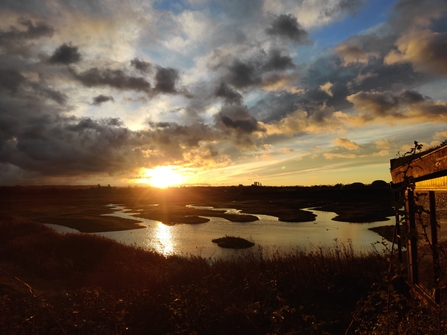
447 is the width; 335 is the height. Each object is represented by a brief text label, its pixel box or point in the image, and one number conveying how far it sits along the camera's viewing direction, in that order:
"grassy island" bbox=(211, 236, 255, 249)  31.09
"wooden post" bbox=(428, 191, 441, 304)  6.84
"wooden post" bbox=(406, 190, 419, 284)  8.61
